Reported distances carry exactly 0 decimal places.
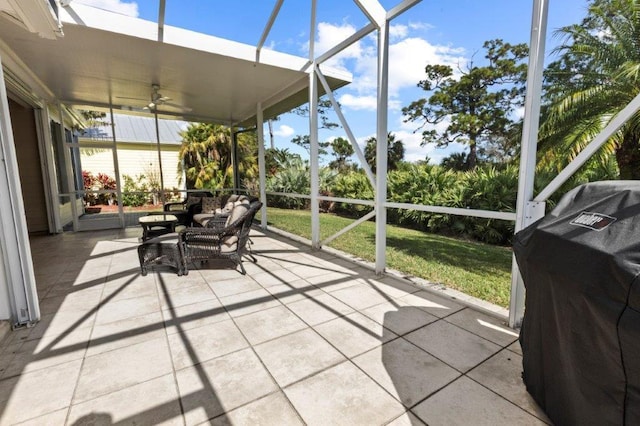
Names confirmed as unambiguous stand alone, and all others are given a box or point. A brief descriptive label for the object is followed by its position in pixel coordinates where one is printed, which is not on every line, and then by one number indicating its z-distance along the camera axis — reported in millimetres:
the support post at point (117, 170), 7720
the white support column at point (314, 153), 5277
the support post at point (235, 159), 9523
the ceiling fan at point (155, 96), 6098
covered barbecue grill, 1101
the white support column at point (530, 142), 2281
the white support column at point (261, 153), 7422
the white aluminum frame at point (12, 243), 2525
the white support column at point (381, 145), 3721
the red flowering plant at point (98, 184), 12402
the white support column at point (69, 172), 7465
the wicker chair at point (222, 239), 4023
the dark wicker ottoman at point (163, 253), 4094
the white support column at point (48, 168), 6891
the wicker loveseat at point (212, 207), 6312
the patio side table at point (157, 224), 5516
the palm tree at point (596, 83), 4219
